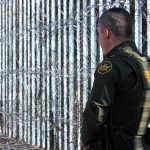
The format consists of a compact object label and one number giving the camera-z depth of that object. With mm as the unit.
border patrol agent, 2889
